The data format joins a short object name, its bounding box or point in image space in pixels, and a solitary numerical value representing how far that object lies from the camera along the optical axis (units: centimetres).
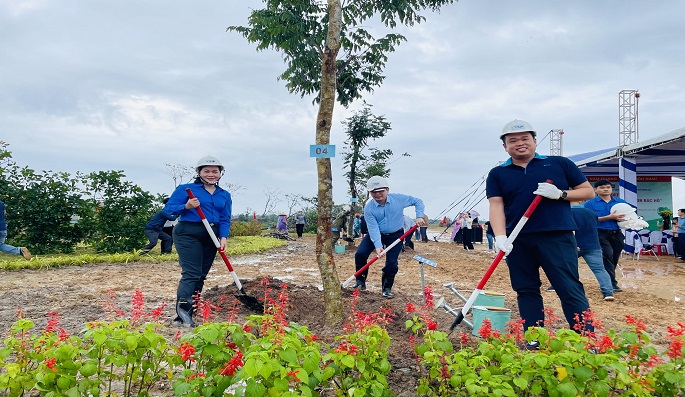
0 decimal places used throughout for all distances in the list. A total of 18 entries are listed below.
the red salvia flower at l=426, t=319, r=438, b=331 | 236
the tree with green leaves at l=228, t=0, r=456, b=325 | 783
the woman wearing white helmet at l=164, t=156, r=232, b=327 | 445
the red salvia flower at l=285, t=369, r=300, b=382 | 174
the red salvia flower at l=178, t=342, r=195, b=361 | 193
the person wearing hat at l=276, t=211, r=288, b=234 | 2223
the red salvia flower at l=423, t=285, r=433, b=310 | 277
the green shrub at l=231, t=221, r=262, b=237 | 2216
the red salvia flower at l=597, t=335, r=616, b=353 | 209
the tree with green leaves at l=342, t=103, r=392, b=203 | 1784
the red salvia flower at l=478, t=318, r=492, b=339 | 237
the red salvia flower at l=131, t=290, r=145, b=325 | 243
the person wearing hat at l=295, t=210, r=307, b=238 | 2416
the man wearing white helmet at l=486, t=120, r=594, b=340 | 333
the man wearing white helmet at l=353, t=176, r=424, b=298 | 610
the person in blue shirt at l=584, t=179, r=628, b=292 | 702
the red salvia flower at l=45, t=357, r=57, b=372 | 191
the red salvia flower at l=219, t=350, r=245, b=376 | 190
